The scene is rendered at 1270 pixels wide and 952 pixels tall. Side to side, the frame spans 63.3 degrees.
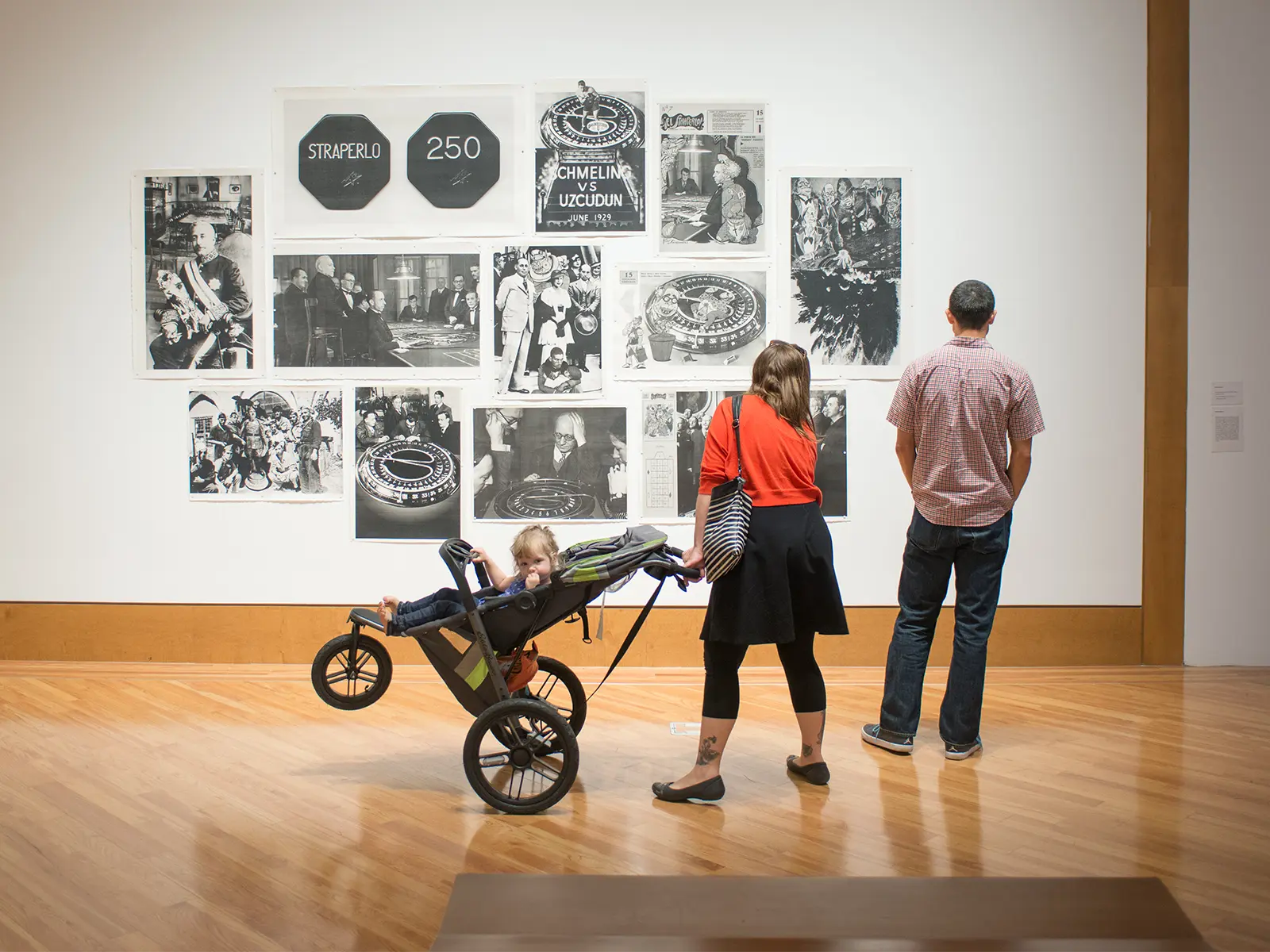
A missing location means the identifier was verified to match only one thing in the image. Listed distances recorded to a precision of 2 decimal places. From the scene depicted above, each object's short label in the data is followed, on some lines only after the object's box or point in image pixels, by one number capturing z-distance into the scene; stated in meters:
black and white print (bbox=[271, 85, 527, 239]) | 5.50
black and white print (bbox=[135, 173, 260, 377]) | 5.57
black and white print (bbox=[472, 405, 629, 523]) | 5.52
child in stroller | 3.68
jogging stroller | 3.47
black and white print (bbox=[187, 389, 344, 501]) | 5.58
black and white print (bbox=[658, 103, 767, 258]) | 5.46
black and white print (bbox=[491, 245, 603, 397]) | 5.50
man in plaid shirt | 4.01
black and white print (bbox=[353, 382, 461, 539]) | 5.55
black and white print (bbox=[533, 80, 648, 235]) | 5.47
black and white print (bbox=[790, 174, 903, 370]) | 5.47
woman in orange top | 3.48
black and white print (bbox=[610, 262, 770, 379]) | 5.48
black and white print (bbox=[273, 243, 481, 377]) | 5.53
